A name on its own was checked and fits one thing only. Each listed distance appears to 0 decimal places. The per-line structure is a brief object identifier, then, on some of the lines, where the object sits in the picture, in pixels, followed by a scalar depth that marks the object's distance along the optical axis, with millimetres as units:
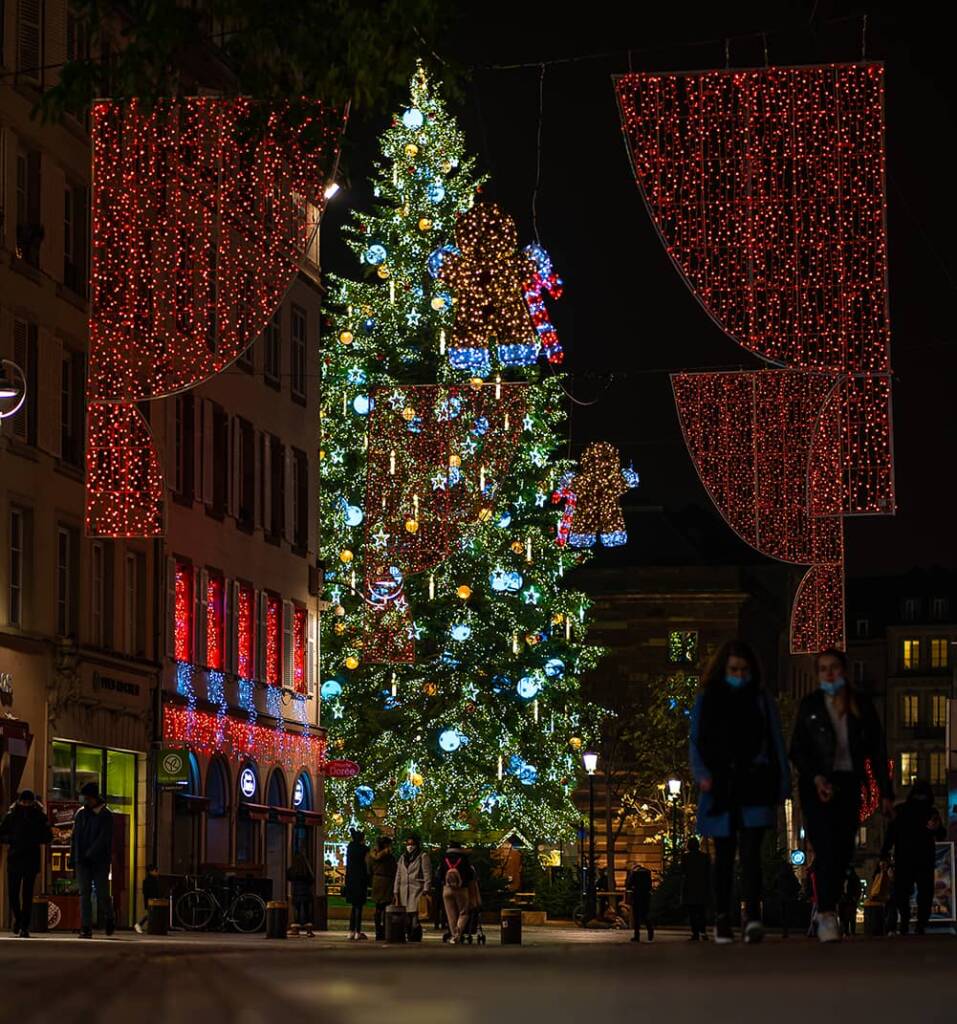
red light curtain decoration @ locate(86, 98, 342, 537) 26922
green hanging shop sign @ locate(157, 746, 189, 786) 45312
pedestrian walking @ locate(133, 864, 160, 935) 42278
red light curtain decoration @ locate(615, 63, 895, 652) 25062
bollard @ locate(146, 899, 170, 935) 37906
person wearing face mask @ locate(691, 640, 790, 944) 15141
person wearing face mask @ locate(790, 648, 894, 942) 15531
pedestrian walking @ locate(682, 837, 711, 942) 39094
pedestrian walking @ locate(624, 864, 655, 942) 47188
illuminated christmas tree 58969
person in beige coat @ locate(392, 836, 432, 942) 42156
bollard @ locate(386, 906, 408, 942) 35281
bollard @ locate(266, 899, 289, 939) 38281
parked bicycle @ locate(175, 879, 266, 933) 42719
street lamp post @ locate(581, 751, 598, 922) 56625
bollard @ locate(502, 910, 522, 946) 37312
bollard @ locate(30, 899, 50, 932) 37094
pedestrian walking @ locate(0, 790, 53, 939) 30922
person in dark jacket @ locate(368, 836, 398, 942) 43744
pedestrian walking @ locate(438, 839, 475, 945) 41125
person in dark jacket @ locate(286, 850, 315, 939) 44312
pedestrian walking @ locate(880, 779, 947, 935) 25750
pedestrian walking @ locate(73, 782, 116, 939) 32188
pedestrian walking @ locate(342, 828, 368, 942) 42469
